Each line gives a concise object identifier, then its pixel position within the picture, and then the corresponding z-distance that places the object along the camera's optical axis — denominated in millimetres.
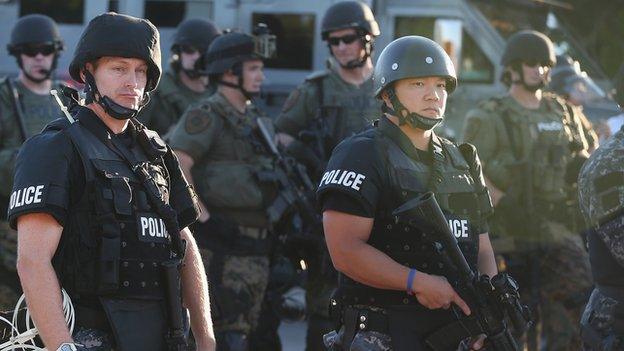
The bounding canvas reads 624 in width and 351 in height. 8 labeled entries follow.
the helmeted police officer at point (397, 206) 9516
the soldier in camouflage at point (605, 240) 10242
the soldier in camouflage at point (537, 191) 16656
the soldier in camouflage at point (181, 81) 19187
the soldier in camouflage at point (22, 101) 15977
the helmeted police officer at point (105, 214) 8234
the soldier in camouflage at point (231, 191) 14875
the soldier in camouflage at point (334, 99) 16609
